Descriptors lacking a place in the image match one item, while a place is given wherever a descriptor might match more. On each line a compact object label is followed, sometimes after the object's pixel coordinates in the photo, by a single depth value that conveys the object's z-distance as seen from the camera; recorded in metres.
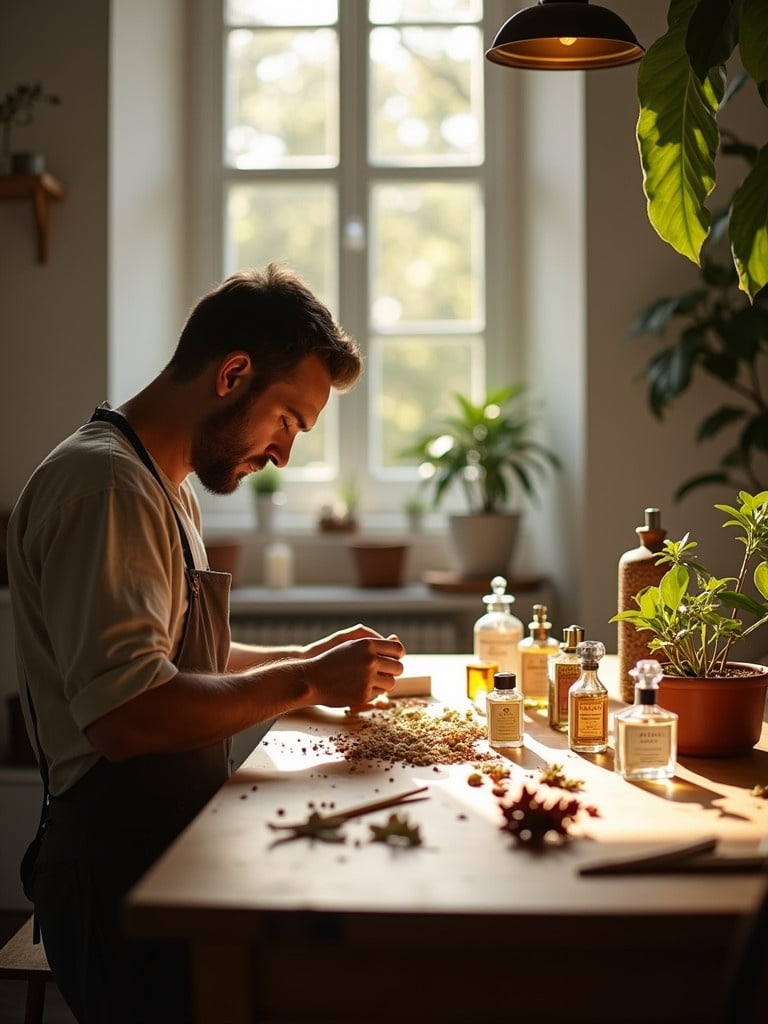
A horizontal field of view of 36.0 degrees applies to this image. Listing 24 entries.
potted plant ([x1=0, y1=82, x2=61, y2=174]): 3.57
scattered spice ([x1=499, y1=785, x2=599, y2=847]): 1.37
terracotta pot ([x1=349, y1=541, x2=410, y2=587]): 4.05
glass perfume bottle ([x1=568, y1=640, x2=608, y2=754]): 1.81
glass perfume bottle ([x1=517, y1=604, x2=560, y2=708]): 2.21
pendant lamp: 2.05
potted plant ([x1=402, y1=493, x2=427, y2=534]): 4.33
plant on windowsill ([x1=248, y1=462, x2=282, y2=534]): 4.29
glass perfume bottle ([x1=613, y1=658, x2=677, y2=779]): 1.63
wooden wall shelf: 3.57
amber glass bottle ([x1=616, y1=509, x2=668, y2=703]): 2.04
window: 4.48
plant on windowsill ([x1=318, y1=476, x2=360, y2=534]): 4.32
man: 1.55
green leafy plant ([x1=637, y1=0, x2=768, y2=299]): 1.92
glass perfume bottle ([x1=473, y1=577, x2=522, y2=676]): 2.31
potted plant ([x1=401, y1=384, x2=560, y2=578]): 3.97
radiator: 3.96
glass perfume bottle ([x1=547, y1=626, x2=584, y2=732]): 1.97
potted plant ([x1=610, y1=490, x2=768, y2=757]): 1.76
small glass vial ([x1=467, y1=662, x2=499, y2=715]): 2.22
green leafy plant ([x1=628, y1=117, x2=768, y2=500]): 3.28
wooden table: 1.13
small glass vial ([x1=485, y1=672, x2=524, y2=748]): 1.86
